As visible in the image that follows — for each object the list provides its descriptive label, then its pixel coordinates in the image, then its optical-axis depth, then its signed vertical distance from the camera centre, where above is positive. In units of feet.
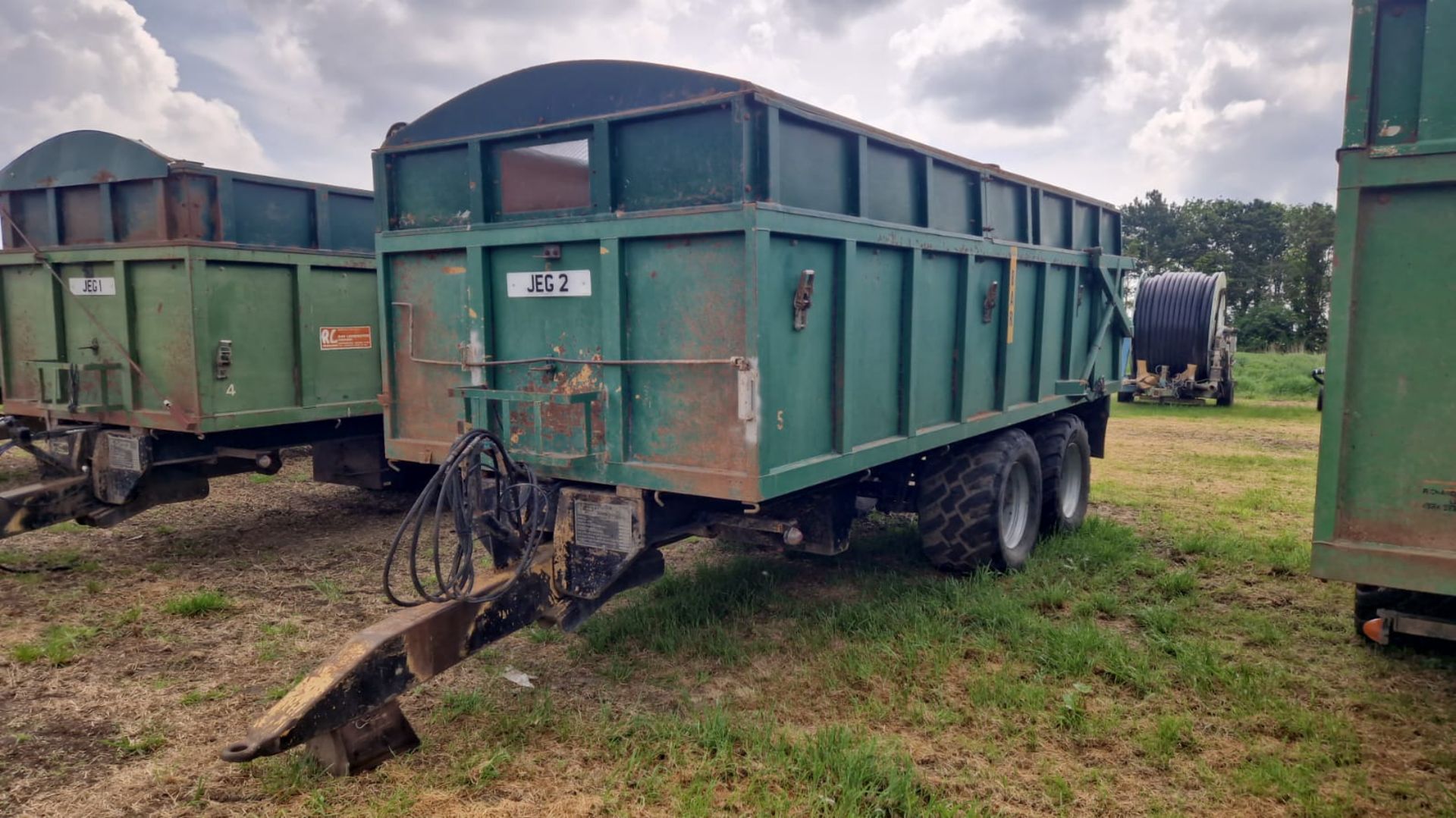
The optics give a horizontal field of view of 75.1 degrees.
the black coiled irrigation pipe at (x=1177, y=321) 54.65 +0.20
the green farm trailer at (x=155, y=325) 19.98 +0.02
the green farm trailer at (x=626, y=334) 12.07 -0.13
